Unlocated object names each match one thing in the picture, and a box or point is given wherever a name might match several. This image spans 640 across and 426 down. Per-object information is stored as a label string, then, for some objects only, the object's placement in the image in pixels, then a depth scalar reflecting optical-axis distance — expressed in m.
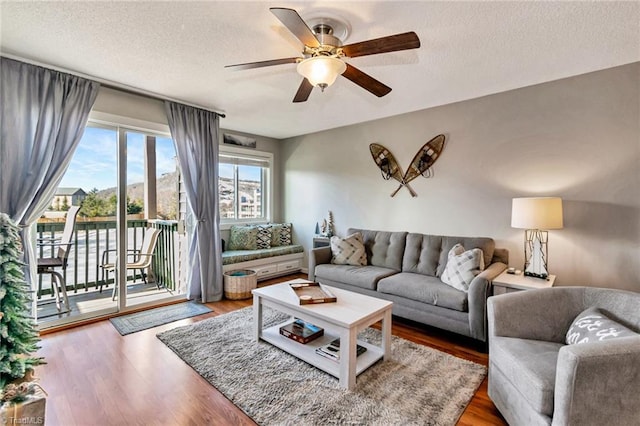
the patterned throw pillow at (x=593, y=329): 1.49
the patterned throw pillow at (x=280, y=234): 5.20
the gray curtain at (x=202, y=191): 3.66
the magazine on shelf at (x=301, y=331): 2.48
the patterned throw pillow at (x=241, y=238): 4.73
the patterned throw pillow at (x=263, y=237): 4.91
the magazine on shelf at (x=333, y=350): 2.26
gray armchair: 1.25
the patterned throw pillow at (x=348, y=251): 3.82
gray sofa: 2.59
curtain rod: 2.51
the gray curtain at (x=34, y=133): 2.47
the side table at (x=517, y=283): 2.44
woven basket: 3.89
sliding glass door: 3.08
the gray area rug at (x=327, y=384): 1.79
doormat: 3.00
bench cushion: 4.25
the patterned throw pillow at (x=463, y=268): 2.74
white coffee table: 2.04
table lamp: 2.50
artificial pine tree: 1.50
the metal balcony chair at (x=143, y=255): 3.63
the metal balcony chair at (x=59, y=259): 2.99
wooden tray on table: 2.36
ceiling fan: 1.63
